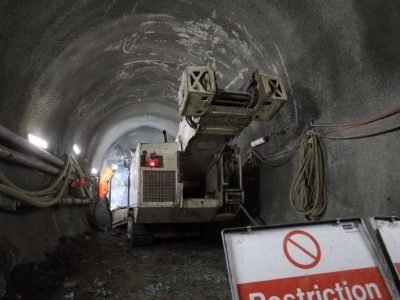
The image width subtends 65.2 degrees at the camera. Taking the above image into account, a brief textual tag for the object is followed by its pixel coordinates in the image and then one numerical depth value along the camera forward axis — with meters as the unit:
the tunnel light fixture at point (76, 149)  7.80
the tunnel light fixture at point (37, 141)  4.73
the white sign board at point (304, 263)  1.66
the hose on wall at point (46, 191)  3.39
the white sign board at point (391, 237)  1.85
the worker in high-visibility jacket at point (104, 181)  11.38
